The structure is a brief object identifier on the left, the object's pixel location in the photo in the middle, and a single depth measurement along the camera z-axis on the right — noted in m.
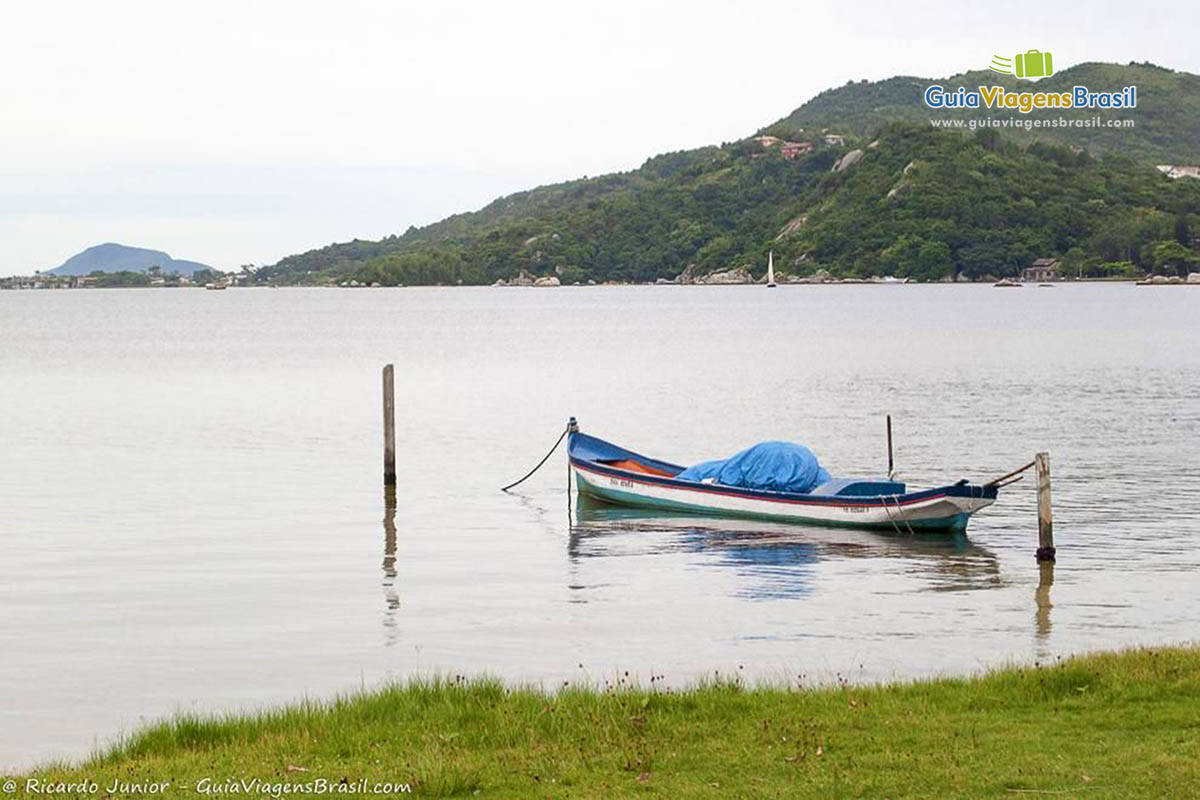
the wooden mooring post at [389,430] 36.50
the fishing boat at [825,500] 28.88
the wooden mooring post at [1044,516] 24.64
